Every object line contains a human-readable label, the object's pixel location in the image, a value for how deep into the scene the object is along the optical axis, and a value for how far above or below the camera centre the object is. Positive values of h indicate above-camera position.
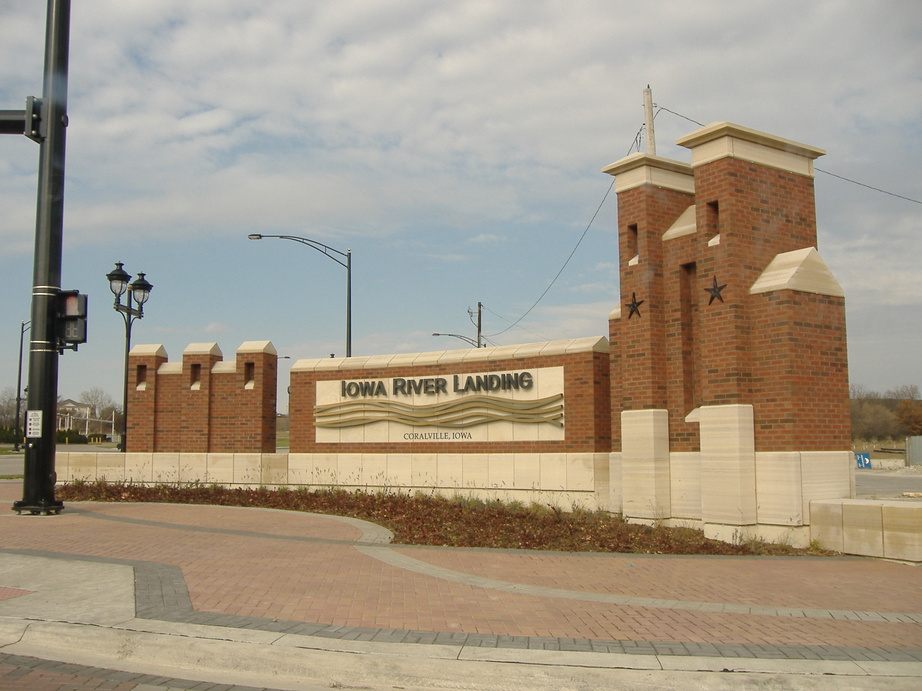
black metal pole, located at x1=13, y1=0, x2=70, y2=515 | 14.46 +2.59
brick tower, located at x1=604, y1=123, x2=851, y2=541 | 12.15 +1.29
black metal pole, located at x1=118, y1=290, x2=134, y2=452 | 20.75 +0.79
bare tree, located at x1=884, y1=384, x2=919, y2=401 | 104.69 +4.13
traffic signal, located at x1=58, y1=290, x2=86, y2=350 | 14.59 +1.96
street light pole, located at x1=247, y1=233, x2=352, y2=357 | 23.81 +4.71
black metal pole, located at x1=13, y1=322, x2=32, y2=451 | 54.94 +2.89
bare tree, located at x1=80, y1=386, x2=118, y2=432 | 136.00 +4.02
